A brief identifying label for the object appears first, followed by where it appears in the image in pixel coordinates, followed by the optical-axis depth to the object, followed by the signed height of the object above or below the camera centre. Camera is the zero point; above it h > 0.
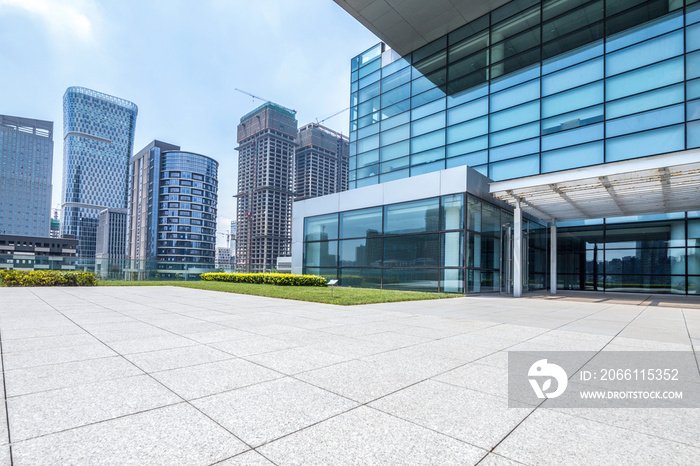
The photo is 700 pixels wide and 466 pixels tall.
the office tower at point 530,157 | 18.97 +6.19
